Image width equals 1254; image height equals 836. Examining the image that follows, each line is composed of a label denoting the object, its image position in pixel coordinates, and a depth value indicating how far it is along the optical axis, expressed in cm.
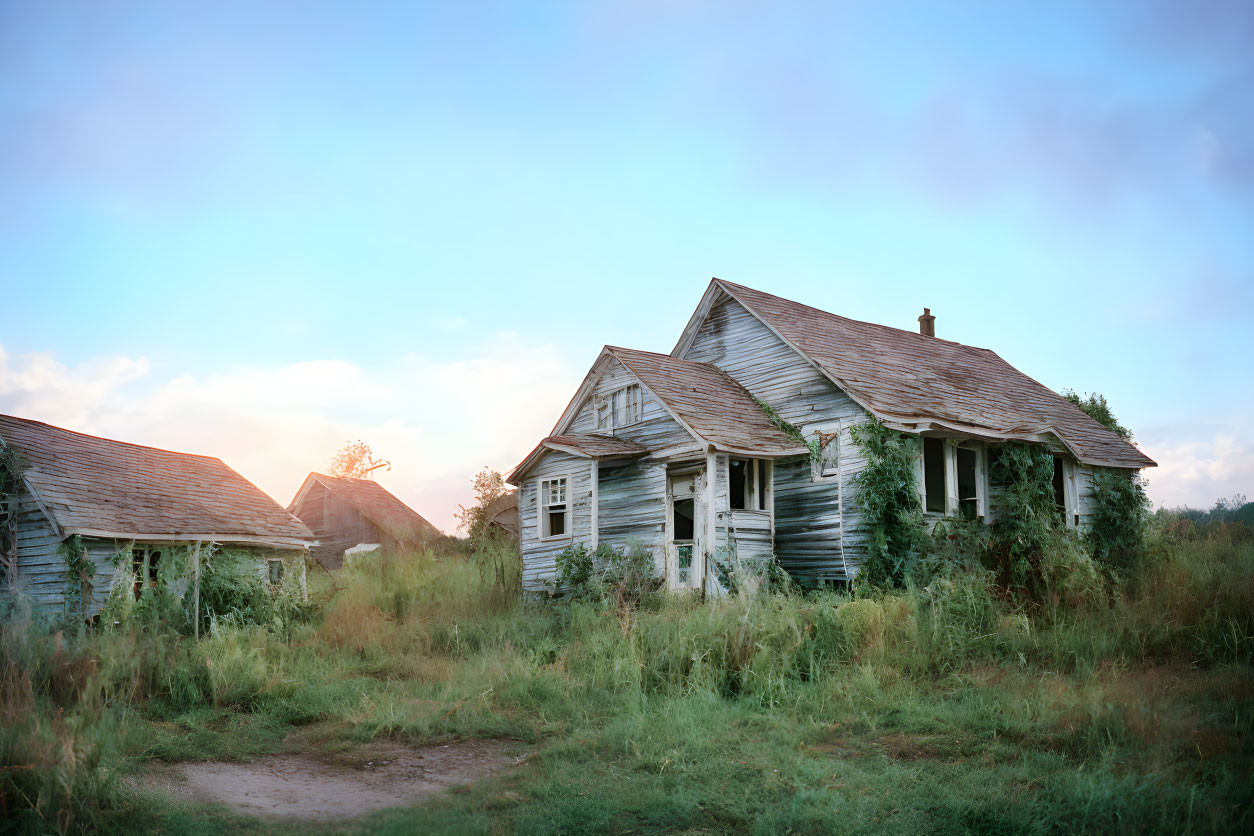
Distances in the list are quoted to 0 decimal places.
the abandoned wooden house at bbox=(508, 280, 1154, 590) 1670
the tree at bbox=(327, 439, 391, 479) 5934
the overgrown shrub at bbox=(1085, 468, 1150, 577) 2139
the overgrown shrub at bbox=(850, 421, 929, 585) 1614
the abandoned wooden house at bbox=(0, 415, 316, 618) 1622
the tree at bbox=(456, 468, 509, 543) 3809
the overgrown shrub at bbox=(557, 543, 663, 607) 1606
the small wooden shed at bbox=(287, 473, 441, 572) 3462
